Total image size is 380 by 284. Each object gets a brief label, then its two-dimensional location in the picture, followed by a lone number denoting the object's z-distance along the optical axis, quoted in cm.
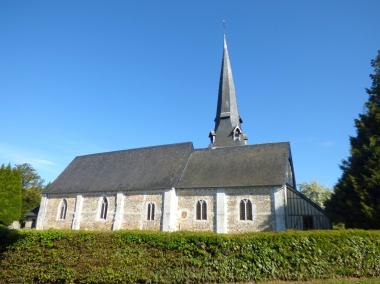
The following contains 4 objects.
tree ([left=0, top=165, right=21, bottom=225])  2921
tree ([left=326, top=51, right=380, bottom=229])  1338
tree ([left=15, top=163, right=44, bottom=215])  3716
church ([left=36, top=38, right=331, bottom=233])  1925
